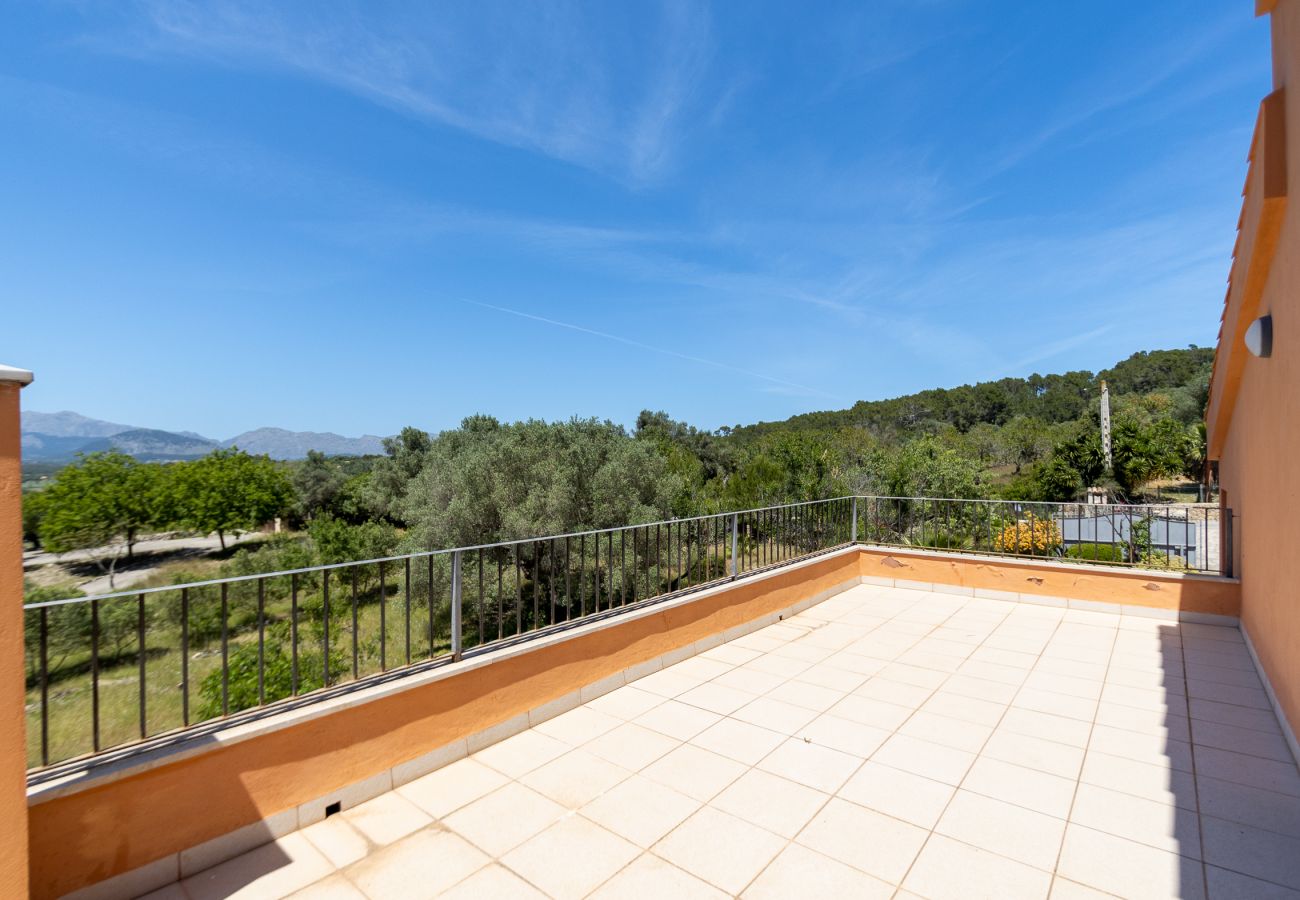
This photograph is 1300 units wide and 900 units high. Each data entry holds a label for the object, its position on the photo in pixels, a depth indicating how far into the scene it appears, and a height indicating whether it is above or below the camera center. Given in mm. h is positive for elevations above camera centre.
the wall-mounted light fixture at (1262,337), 3295 +705
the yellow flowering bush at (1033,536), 6645 -1006
